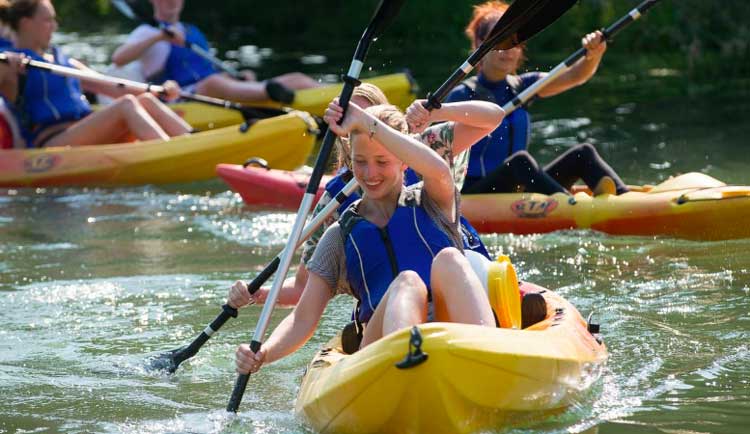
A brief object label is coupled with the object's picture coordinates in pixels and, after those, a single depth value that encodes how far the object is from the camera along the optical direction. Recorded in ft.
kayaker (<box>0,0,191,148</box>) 56.44
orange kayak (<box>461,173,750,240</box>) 41.55
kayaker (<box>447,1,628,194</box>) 43.55
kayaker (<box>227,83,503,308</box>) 28.71
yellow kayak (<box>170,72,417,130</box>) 67.97
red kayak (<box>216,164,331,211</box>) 50.78
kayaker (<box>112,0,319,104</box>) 66.33
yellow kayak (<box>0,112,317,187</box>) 57.21
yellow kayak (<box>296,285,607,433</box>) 22.00
